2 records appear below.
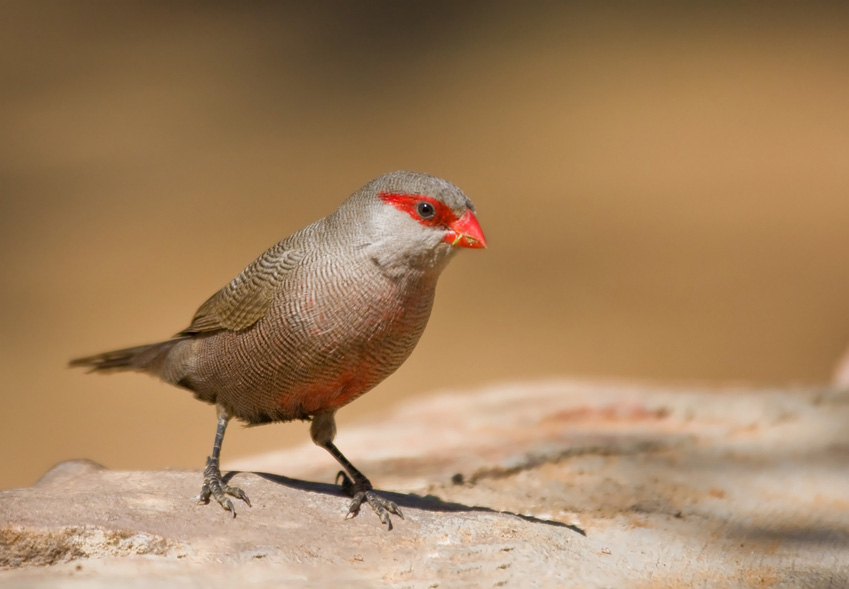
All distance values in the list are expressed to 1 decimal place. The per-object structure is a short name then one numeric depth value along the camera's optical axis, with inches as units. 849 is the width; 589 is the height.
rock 246.5
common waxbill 276.1
